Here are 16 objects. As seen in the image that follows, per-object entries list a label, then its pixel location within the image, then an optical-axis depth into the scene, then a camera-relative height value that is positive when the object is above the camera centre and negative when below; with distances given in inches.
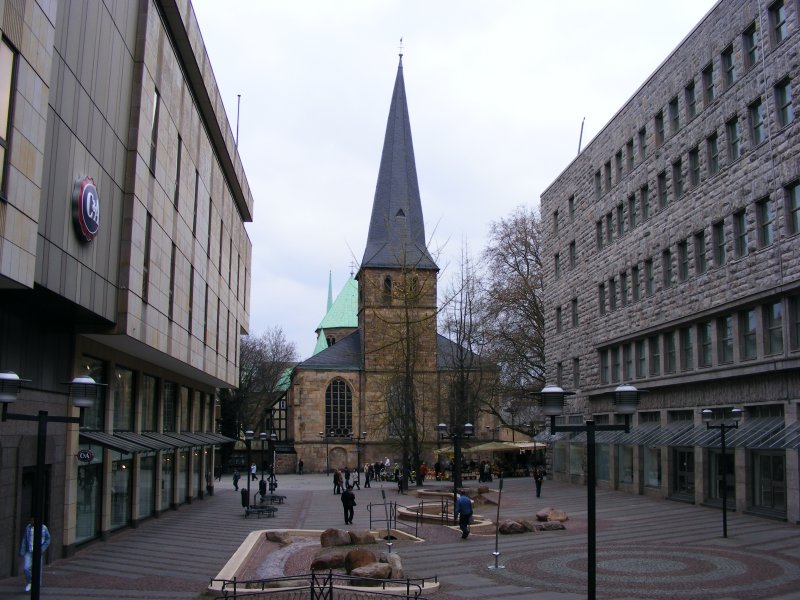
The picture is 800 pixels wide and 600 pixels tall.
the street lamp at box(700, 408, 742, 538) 887.7 -9.8
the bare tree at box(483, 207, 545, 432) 2470.5 +317.2
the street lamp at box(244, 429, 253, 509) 1429.6 -36.4
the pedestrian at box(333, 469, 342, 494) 1758.1 -137.8
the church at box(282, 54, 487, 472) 3240.7 +228.5
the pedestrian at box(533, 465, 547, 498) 1534.2 -110.6
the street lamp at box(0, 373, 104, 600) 461.7 -19.1
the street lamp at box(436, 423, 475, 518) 1157.7 -31.7
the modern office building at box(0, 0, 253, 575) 591.2 +156.7
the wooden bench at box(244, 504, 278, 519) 1301.7 -144.8
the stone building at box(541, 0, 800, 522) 1024.9 +227.6
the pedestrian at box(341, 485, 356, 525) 1171.9 -119.9
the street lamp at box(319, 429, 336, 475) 3189.0 -161.1
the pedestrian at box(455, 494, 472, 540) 948.6 -105.3
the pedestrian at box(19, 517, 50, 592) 635.5 -100.1
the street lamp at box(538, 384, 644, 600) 474.9 +3.3
